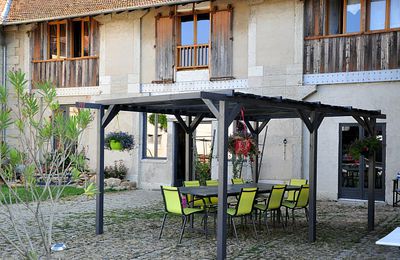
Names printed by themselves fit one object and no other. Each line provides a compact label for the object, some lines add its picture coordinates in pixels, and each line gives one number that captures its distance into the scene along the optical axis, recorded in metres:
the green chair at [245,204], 7.83
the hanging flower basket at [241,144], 8.45
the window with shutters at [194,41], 14.45
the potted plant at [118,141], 11.02
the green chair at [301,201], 9.12
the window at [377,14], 12.44
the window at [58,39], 17.02
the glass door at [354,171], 12.44
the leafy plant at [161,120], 15.97
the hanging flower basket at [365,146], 9.19
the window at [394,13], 12.26
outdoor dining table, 8.14
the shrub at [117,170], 16.02
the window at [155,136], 15.98
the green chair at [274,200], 8.52
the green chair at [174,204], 7.82
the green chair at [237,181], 10.85
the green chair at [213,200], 9.05
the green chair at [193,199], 9.18
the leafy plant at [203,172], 15.05
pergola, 6.73
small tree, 4.10
